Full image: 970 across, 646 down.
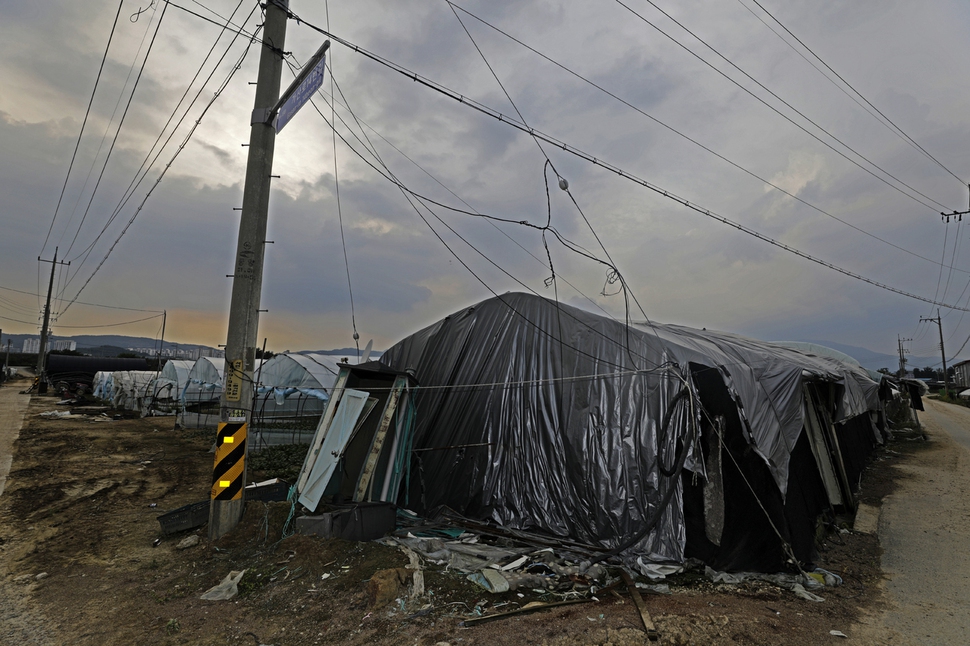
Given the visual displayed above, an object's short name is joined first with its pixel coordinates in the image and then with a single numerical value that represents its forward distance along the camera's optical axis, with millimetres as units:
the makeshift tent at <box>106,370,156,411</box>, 26812
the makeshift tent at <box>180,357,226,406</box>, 22047
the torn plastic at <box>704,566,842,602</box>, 5426
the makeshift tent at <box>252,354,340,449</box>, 15203
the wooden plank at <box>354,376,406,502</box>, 7207
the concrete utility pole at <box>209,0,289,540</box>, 6301
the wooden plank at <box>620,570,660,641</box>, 3963
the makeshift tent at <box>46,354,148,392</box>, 38656
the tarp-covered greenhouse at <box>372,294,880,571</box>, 5918
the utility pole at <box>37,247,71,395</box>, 33688
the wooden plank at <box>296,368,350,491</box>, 7172
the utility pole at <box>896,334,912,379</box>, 68419
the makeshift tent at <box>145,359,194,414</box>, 25078
